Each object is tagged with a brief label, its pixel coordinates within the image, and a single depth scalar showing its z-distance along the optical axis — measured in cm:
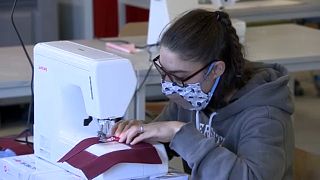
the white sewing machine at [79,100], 150
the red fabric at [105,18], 484
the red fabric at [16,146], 186
